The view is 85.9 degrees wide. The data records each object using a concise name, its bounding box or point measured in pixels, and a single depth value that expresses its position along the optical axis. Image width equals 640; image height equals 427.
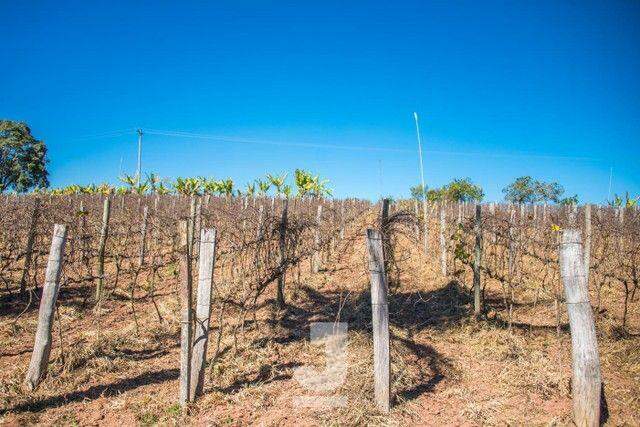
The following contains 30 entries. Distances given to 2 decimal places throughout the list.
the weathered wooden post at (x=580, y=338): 3.54
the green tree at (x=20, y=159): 45.69
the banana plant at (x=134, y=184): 35.69
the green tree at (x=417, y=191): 80.14
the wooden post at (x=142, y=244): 11.37
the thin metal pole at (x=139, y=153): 36.31
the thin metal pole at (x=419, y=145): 18.87
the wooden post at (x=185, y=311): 4.05
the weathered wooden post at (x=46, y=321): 4.52
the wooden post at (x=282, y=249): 7.42
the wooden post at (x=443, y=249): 10.88
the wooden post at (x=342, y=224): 15.32
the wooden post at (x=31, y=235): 8.23
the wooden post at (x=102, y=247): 8.23
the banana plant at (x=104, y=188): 37.07
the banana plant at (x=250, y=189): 37.72
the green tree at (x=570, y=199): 50.11
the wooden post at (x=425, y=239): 13.26
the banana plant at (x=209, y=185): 39.00
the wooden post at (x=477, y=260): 7.77
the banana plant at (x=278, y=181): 36.53
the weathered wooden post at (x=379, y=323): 4.03
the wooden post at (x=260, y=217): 10.33
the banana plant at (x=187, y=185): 37.12
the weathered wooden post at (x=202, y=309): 4.25
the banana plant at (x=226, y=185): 39.22
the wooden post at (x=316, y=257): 11.35
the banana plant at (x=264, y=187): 37.16
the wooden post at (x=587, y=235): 9.26
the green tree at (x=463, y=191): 66.00
